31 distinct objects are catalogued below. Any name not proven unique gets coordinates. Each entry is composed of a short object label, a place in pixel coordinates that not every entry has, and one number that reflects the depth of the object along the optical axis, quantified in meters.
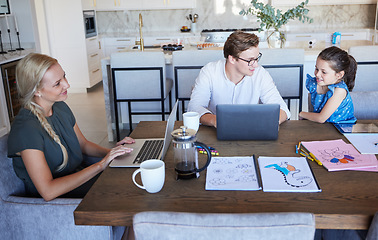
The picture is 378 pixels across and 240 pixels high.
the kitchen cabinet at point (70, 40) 5.59
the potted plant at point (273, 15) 3.47
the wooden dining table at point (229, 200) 1.11
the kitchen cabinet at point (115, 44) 6.38
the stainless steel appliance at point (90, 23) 5.82
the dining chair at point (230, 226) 0.76
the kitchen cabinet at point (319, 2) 6.08
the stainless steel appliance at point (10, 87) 4.00
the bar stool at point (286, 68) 3.22
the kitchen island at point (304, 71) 3.64
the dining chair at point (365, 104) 2.17
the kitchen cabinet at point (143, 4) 6.39
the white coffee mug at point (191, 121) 1.73
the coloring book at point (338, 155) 1.40
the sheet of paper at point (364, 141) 1.54
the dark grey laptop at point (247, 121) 1.63
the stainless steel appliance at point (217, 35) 6.32
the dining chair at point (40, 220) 1.39
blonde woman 1.46
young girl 2.04
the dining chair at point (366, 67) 3.19
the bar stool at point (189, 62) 3.32
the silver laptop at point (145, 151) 1.50
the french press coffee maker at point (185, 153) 1.29
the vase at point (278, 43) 3.70
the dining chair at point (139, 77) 3.43
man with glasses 2.20
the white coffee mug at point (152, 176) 1.21
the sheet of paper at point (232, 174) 1.27
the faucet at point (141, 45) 4.11
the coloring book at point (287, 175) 1.25
